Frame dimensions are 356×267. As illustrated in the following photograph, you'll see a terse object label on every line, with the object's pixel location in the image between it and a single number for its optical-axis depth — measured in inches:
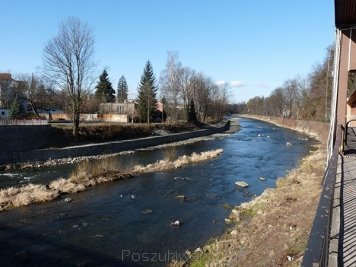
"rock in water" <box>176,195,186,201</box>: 668.1
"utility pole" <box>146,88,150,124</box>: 2208.9
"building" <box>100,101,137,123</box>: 2303.0
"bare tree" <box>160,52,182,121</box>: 2501.2
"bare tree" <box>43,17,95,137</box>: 1578.5
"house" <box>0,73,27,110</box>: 2825.1
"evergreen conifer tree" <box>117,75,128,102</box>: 4461.1
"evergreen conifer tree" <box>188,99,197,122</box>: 2469.2
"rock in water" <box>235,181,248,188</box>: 773.1
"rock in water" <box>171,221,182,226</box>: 514.6
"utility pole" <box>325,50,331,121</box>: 2277.1
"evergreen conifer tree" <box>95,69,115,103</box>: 3307.1
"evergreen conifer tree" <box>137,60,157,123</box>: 2294.5
